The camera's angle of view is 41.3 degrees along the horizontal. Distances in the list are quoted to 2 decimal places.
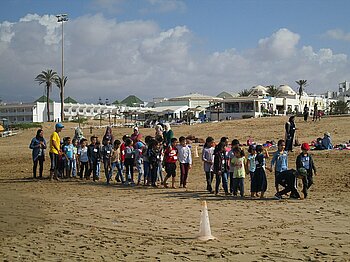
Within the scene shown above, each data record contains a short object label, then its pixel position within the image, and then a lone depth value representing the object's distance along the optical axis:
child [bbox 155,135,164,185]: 14.87
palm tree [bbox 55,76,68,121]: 72.81
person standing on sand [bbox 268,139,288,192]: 12.47
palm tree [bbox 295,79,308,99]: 92.31
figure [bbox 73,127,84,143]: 18.56
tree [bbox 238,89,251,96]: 89.45
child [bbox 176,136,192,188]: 14.15
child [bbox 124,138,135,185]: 15.41
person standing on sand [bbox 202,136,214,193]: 13.29
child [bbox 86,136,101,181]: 16.59
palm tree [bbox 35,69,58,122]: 80.50
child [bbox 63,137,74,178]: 17.09
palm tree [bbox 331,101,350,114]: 59.67
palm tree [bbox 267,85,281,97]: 87.81
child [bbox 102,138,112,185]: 15.88
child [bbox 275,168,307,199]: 11.90
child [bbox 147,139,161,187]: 14.73
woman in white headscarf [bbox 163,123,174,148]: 16.13
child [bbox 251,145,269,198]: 12.20
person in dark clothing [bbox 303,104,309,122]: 37.78
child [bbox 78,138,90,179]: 17.06
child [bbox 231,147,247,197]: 12.47
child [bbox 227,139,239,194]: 12.76
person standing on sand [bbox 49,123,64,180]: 16.41
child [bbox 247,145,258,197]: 12.54
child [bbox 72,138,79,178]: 17.36
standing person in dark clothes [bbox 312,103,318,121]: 38.01
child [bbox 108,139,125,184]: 15.77
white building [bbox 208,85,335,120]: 63.94
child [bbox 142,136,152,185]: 14.95
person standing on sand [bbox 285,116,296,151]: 21.19
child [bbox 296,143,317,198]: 12.30
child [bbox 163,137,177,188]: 14.15
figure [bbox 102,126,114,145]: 16.73
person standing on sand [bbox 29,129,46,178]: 16.91
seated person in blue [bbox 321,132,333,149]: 22.81
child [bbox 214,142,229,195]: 12.84
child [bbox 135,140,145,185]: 15.42
